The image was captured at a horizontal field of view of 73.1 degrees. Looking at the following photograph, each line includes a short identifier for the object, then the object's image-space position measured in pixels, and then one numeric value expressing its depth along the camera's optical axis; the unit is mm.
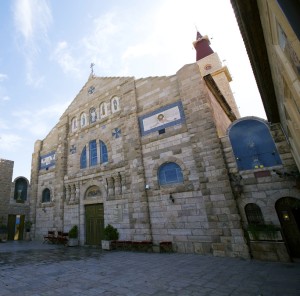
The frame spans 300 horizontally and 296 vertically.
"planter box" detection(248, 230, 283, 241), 7535
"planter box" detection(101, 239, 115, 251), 11466
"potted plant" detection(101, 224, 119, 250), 11586
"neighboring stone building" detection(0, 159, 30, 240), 19531
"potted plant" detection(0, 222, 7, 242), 17641
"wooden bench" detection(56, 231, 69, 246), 13789
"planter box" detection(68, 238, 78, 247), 13307
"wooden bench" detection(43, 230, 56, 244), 14623
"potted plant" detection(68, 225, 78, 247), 13351
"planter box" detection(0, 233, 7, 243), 17519
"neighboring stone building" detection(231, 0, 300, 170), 2790
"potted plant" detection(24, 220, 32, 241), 17594
